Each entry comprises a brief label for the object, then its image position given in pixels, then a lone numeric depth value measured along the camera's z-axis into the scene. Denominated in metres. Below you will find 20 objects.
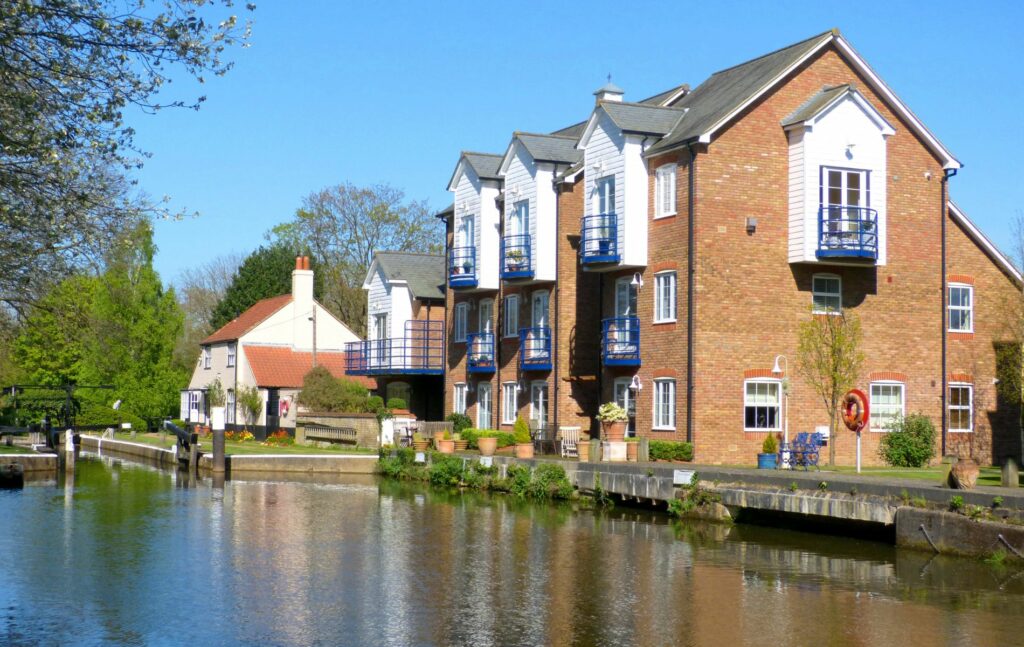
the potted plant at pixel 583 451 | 32.56
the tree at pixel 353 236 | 71.69
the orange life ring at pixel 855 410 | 26.34
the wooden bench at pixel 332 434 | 46.41
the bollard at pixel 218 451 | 38.44
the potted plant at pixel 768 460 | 29.50
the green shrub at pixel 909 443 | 33.19
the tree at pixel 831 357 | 30.86
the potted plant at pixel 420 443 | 38.84
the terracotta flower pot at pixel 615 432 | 32.41
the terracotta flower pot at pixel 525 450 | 34.25
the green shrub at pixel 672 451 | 31.78
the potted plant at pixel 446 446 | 37.78
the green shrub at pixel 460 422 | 43.16
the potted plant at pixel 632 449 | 32.28
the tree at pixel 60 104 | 12.11
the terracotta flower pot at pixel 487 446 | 35.19
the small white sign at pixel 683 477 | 26.53
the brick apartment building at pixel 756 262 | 32.53
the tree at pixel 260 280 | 73.12
